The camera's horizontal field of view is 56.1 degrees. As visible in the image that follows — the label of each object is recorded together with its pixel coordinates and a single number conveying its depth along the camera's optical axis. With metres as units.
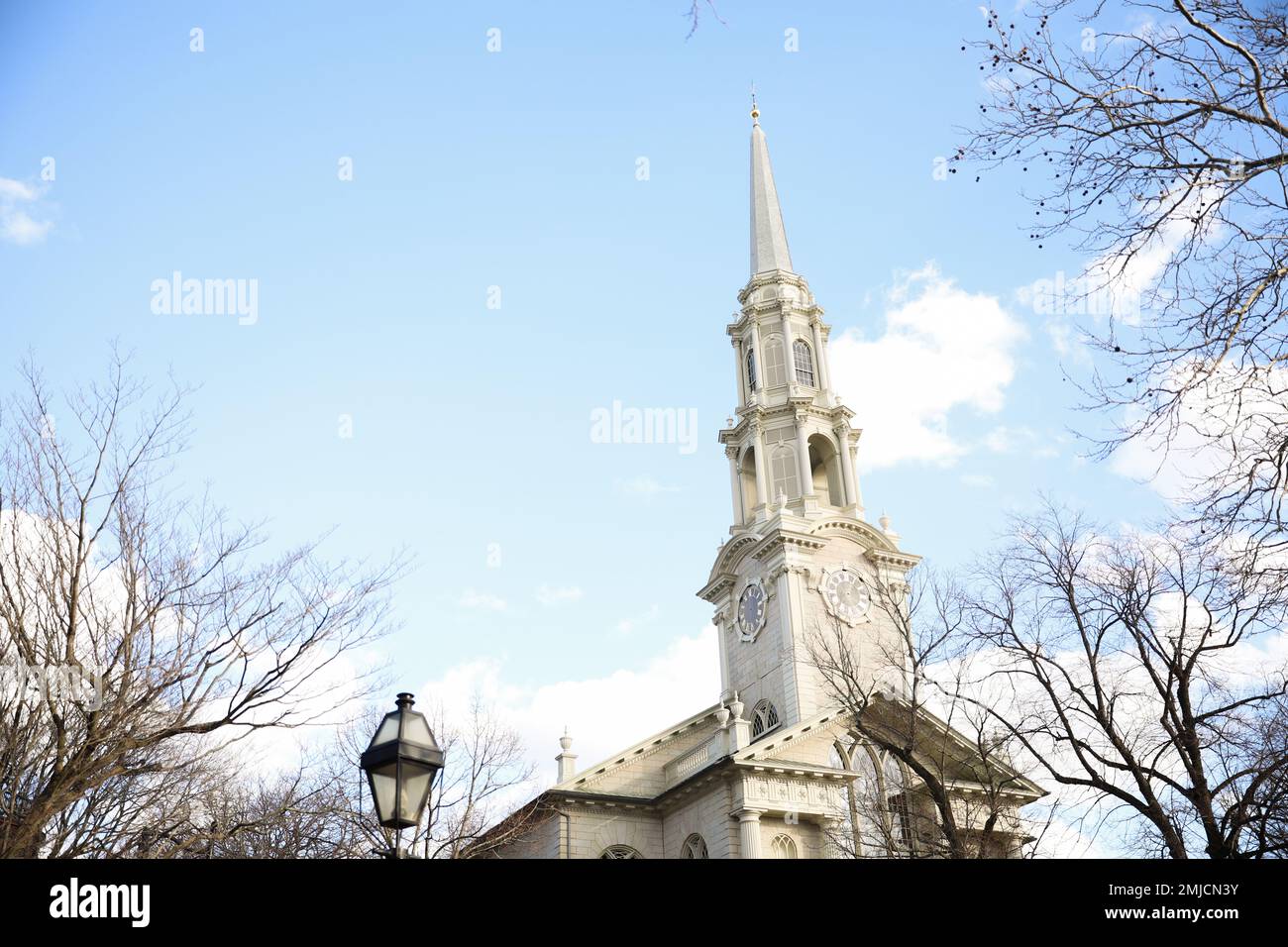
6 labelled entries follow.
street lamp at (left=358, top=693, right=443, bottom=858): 9.85
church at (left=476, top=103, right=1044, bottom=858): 37.03
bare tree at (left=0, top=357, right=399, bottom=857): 15.17
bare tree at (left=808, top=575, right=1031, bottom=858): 25.09
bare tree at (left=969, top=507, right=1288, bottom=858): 19.52
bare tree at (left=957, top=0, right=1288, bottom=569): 11.23
